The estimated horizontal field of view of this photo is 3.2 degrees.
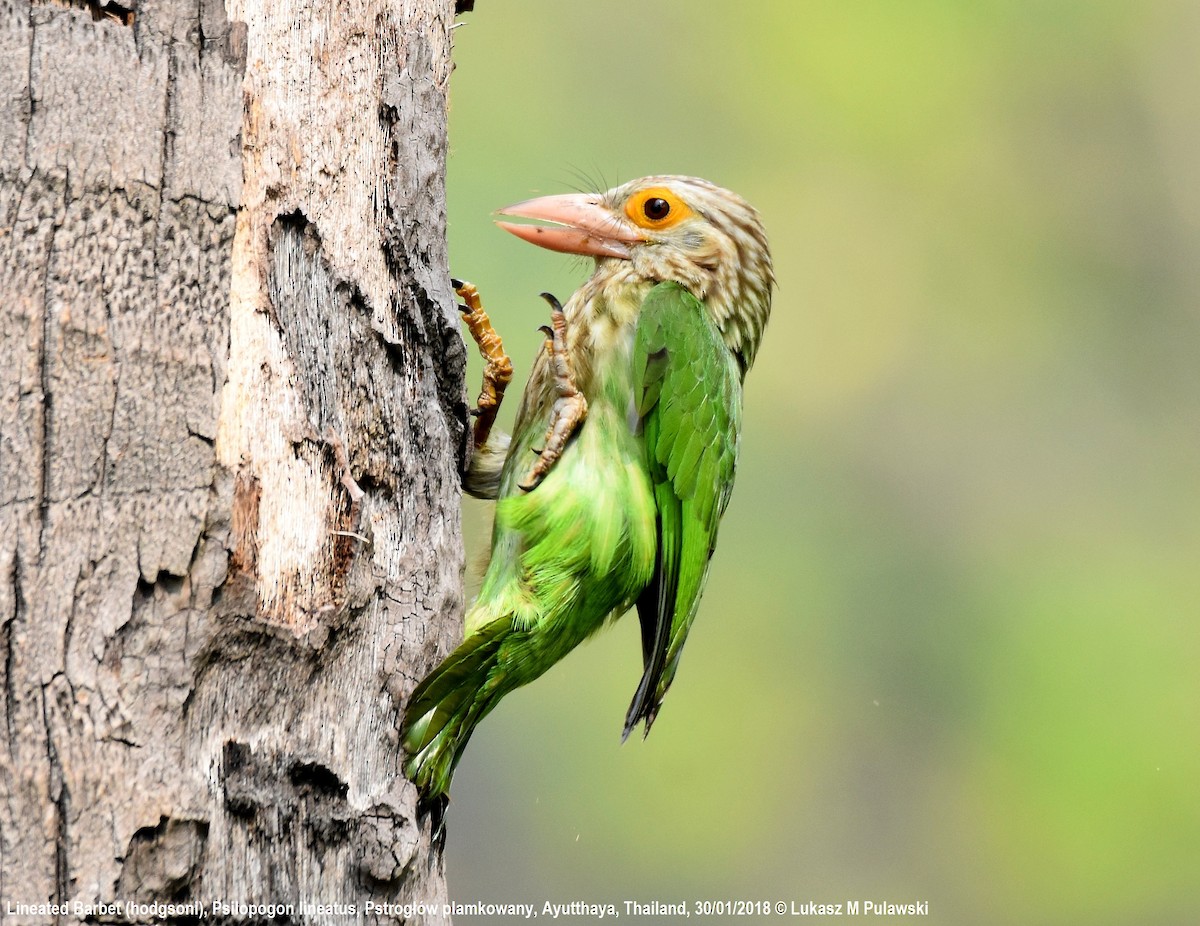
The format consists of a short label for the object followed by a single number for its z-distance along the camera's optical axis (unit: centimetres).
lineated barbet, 583
